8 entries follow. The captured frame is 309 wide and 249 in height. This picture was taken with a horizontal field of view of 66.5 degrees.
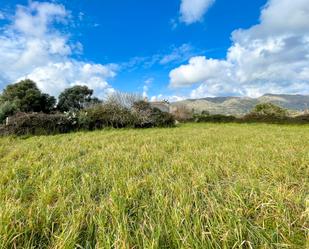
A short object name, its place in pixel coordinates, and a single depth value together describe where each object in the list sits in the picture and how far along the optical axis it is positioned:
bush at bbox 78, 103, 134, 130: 15.41
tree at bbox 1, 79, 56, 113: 25.90
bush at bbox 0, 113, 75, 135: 11.97
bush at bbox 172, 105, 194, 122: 38.87
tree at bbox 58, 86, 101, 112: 33.22
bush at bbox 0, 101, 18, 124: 15.63
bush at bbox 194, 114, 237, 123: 25.25
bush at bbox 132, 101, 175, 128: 17.94
